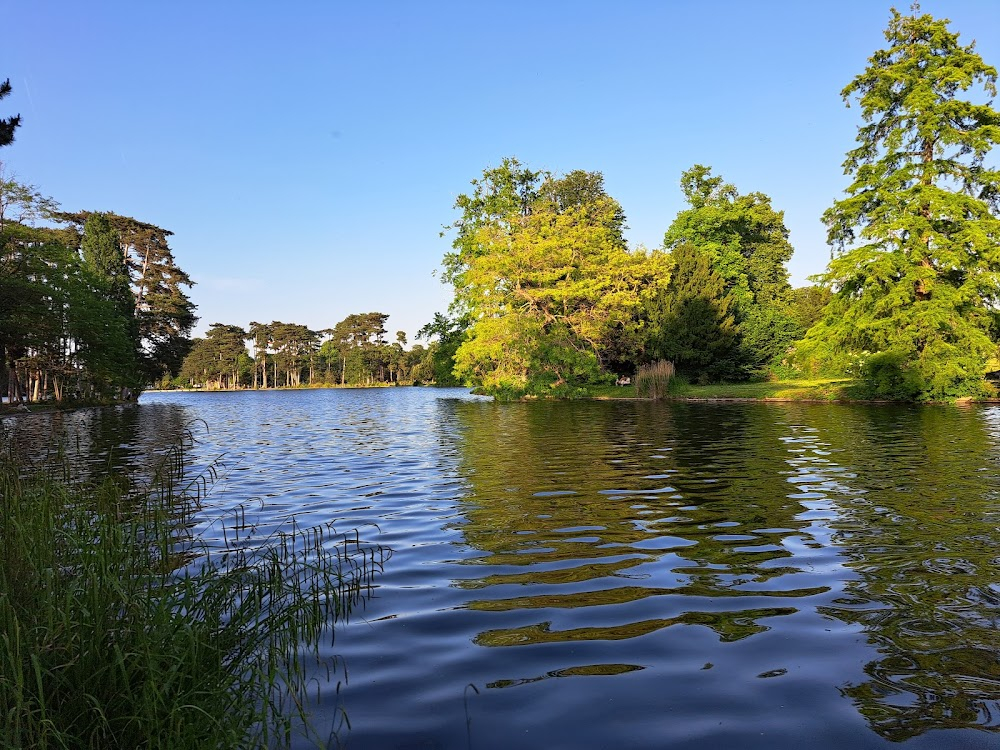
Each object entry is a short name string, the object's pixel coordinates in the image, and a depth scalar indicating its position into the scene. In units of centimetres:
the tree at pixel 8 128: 1384
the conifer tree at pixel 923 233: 2733
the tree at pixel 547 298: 4053
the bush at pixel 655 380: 3562
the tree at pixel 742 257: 4797
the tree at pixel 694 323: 4200
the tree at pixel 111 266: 4803
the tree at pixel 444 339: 6094
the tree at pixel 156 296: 5441
